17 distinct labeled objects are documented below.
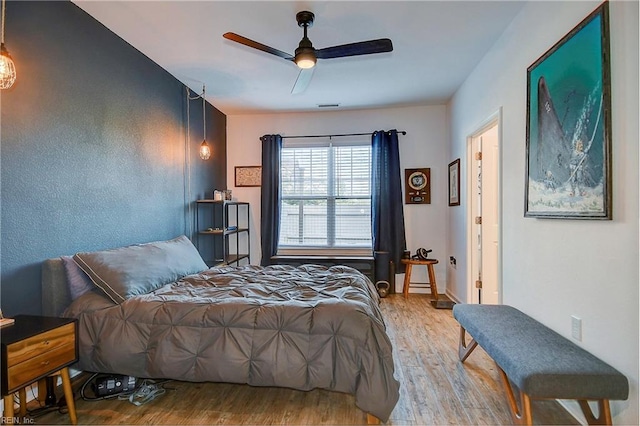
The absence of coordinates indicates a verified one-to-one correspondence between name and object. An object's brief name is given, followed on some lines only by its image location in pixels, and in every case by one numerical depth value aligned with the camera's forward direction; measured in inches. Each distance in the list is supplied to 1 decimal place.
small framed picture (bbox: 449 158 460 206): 163.6
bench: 58.6
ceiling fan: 87.5
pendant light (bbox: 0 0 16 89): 62.8
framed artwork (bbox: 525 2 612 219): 63.7
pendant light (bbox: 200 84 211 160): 154.4
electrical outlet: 70.6
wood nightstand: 58.7
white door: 145.3
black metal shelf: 169.3
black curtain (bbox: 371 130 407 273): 187.0
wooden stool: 173.3
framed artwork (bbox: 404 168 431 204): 190.1
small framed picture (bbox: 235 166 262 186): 203.3
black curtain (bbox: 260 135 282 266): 194.4
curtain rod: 191.0
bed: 71.7
